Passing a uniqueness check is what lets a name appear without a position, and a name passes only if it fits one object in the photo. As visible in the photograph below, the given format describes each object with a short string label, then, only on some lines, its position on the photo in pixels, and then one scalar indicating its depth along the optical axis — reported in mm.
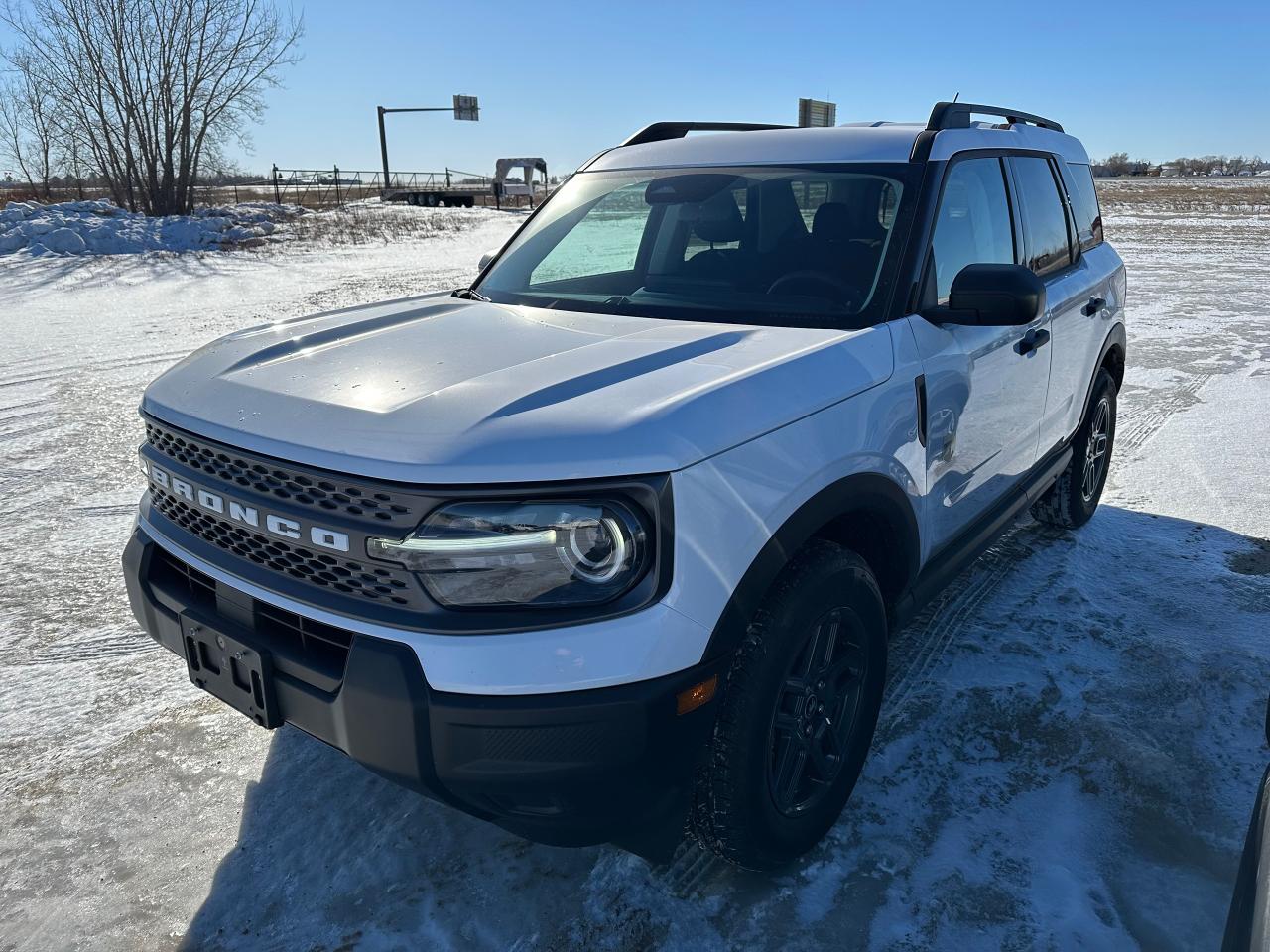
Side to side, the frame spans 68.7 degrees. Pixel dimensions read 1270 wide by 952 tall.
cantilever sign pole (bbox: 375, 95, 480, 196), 51038
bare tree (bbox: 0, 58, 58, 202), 24922
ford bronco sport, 1811
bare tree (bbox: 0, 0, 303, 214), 23188
